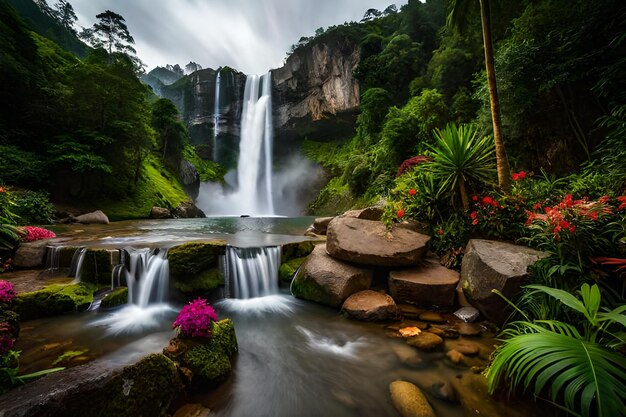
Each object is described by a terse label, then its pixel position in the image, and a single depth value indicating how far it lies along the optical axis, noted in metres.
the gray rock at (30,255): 5.43
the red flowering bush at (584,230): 2.70
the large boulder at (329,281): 4.66
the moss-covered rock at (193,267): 5.04
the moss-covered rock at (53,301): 3.90
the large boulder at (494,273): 3.28
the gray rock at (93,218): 12.19
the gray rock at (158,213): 17.19
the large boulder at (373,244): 4.68
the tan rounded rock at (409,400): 2.26
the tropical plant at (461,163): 5.04
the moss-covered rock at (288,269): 5.75
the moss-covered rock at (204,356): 2.48
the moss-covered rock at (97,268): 5.02
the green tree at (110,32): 26.41
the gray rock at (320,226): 9.09
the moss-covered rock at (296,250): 6.18
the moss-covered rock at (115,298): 4.55
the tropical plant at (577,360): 1.62
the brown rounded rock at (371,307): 4.05
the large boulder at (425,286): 4.23
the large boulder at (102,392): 1.56
